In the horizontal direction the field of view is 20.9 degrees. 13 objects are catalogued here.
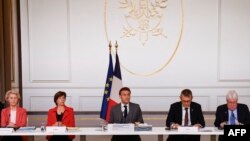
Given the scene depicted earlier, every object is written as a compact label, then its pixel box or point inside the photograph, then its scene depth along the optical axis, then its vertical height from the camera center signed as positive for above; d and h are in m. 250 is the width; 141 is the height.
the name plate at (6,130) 7.39 -0.84
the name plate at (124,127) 7.48 -0.83
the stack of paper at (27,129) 7.69 -0.86
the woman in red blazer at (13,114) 8.15 -0.74
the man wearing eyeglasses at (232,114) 8.08 -0.76
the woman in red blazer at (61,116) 8.09 -0.76
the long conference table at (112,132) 7.34 -0.88
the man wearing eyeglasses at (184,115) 8.29 -0.78
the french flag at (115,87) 10.59 -0.55
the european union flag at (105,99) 10.59 -0.74
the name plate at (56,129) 7.42 -0.83
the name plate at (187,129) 7.40 -0.85
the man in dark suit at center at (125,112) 8.20 -0.73
